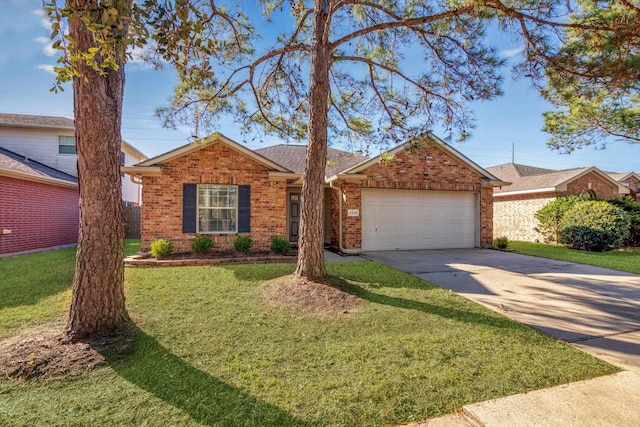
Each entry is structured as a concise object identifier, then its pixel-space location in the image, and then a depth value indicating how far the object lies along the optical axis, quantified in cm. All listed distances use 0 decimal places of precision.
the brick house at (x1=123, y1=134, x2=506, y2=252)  949
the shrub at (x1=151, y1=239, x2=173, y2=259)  855
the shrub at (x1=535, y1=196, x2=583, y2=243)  1457
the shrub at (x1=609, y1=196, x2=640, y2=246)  1391
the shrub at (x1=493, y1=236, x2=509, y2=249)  1248
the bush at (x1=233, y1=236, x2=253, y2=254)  952
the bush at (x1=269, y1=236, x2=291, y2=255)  960
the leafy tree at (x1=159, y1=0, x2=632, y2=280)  562
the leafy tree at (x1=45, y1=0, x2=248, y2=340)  363
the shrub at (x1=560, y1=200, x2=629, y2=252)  1259
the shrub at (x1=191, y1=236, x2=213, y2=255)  920
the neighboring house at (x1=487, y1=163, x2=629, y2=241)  1597
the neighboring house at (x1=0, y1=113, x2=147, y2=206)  1411
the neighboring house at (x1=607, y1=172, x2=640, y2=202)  2011
